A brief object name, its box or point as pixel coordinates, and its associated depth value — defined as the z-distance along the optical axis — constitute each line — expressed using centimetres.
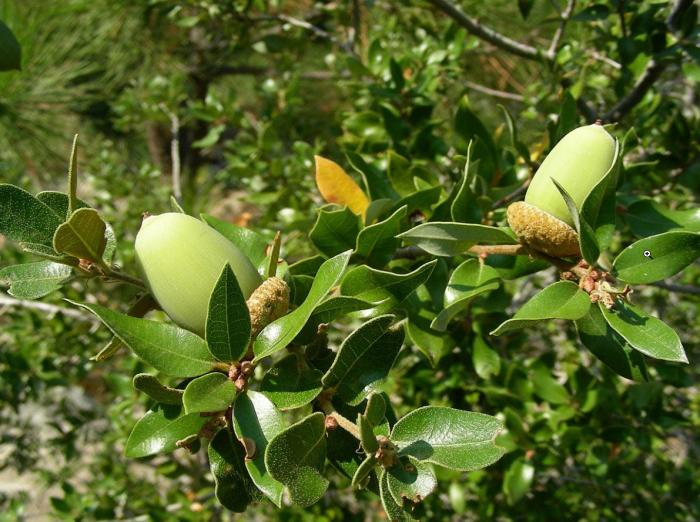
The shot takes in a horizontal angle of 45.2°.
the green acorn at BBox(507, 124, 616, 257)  20
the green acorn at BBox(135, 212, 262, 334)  20
